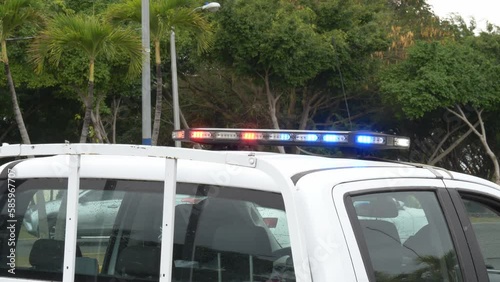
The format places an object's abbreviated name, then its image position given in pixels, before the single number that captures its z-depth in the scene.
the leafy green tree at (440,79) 30.14
